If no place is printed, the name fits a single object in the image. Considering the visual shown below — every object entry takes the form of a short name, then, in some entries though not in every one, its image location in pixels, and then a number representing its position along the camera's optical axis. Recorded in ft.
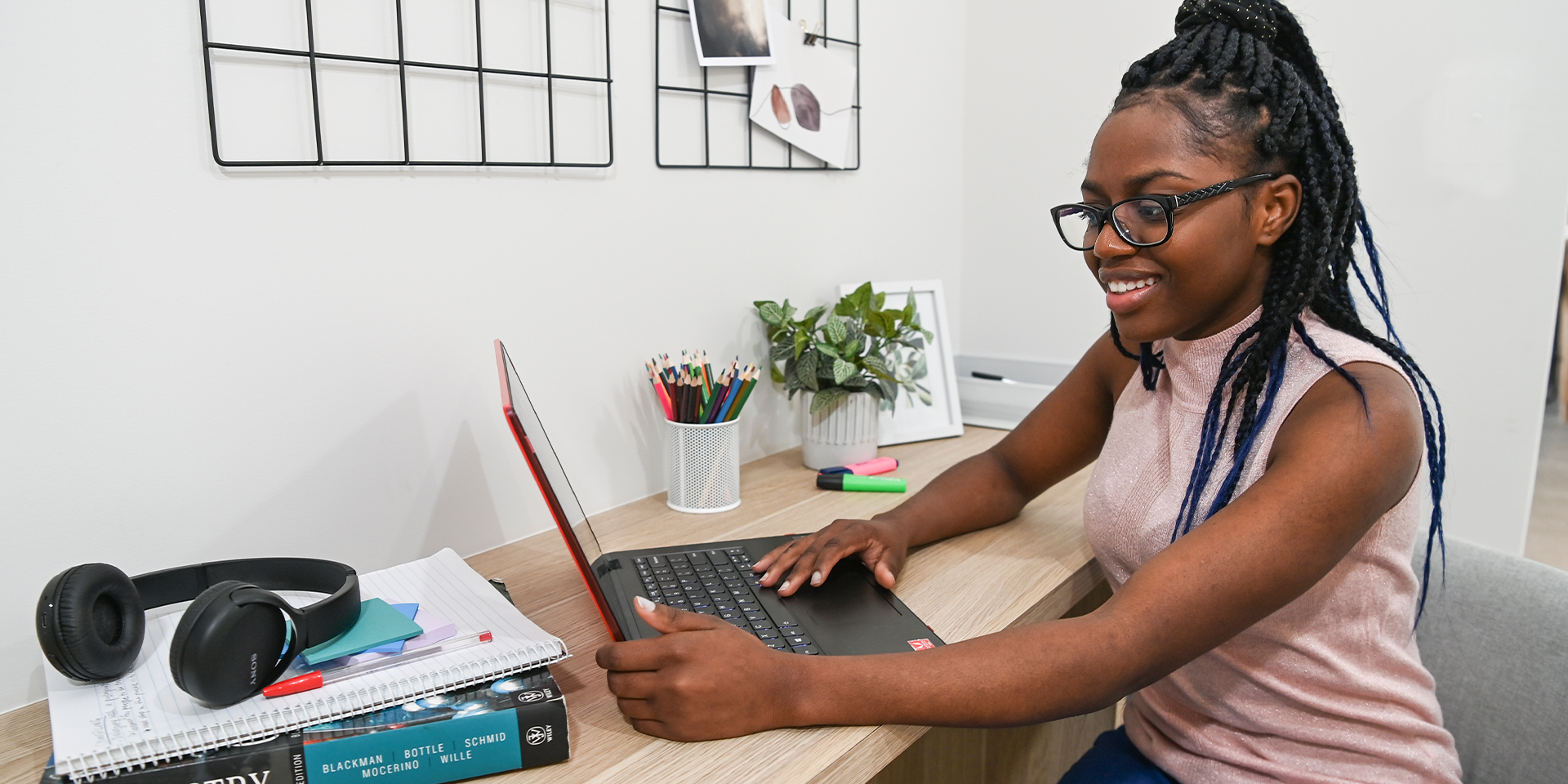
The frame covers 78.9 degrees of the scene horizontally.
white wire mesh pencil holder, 3.76
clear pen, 2.07
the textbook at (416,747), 1.91
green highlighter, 4.04
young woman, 2.27
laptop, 2.41
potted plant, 4.26
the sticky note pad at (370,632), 2.21
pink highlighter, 4.28
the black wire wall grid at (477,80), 2.72
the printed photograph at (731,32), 3.97
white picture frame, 4.83
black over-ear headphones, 1.94
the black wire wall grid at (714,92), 3.86
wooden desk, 2.11
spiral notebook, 1.87
